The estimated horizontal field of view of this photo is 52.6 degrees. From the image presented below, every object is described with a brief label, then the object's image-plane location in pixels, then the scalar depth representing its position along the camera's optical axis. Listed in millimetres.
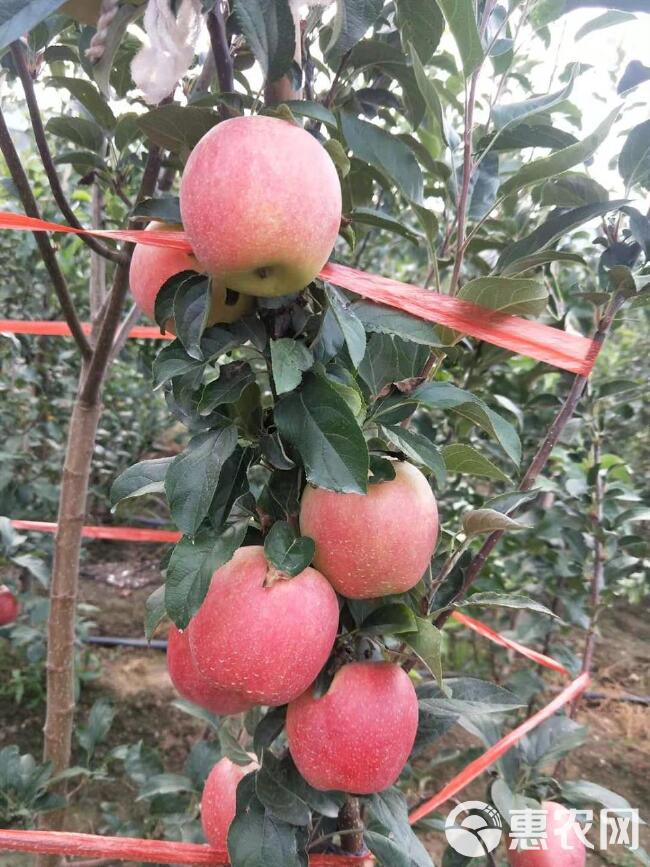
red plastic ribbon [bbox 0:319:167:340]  1117
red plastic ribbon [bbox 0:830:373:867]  776
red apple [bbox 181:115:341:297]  496
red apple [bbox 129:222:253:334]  605
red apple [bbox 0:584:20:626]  1664
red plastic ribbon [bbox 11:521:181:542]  1502
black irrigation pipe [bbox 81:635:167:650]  2459
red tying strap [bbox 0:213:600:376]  599
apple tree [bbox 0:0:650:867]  542
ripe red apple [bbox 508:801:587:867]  957
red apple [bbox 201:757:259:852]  794
